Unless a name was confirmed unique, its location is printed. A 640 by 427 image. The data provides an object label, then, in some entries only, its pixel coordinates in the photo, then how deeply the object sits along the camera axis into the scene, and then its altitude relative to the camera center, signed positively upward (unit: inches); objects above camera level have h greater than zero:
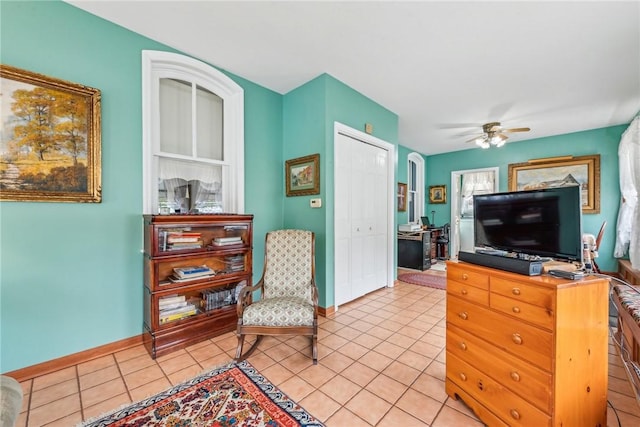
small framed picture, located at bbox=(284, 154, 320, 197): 123.6 +18.4
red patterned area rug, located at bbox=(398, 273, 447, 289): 171.2 -49.1
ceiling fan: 171.3 +52.0
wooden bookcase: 88.1 -25.7
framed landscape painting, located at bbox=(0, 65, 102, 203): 72.2 +21.7
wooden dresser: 46.9 -28.0
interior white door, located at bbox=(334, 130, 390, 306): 130.0 -3.7
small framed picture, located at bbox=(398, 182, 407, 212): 236.8 +13.6
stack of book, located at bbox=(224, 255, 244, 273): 108.7 -22.8
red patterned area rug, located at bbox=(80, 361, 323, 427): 59.9 -49.7
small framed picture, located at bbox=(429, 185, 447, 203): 273.0 +19.3
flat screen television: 52.7 -2.5
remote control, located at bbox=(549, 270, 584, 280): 48.4 -12.1
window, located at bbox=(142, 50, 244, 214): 99.7 +32.4
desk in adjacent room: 210.8 -32.5
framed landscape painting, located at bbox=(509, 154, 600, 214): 194.5 +31.1
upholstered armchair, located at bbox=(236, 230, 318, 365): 84.7 -32.6
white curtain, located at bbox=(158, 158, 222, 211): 106.0 +13.6
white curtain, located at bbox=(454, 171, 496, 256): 244.4 +24.1
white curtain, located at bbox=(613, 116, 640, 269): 124.8 +16.3
